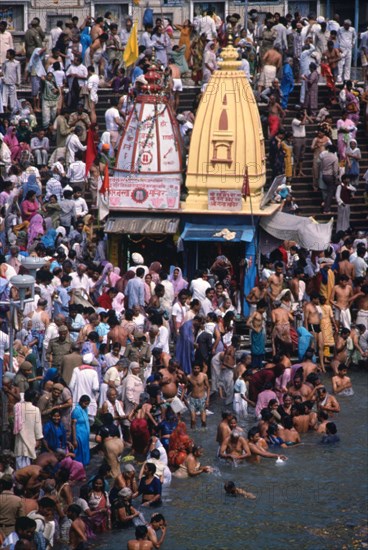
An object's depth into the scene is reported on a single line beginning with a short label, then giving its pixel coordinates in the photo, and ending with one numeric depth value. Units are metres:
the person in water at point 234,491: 26.89
